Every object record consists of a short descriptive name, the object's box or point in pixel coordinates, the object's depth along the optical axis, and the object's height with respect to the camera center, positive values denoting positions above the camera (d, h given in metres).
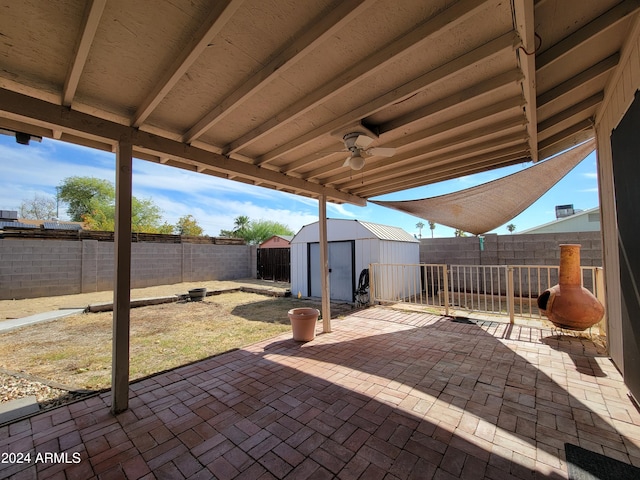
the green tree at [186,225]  24.81 +2.64
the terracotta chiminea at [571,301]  3.45 -0.72
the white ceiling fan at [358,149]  2.59 +1.04
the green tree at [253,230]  29.80 +2.61
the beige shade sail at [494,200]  3.50 +0.82
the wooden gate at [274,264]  12.06 -0.57
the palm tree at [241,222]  31.02 +3.53
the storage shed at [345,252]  7.05 -0.05
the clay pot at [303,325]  3.86 -1.08
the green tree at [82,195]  23.08 +5.23
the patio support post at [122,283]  2.27 -0.25
